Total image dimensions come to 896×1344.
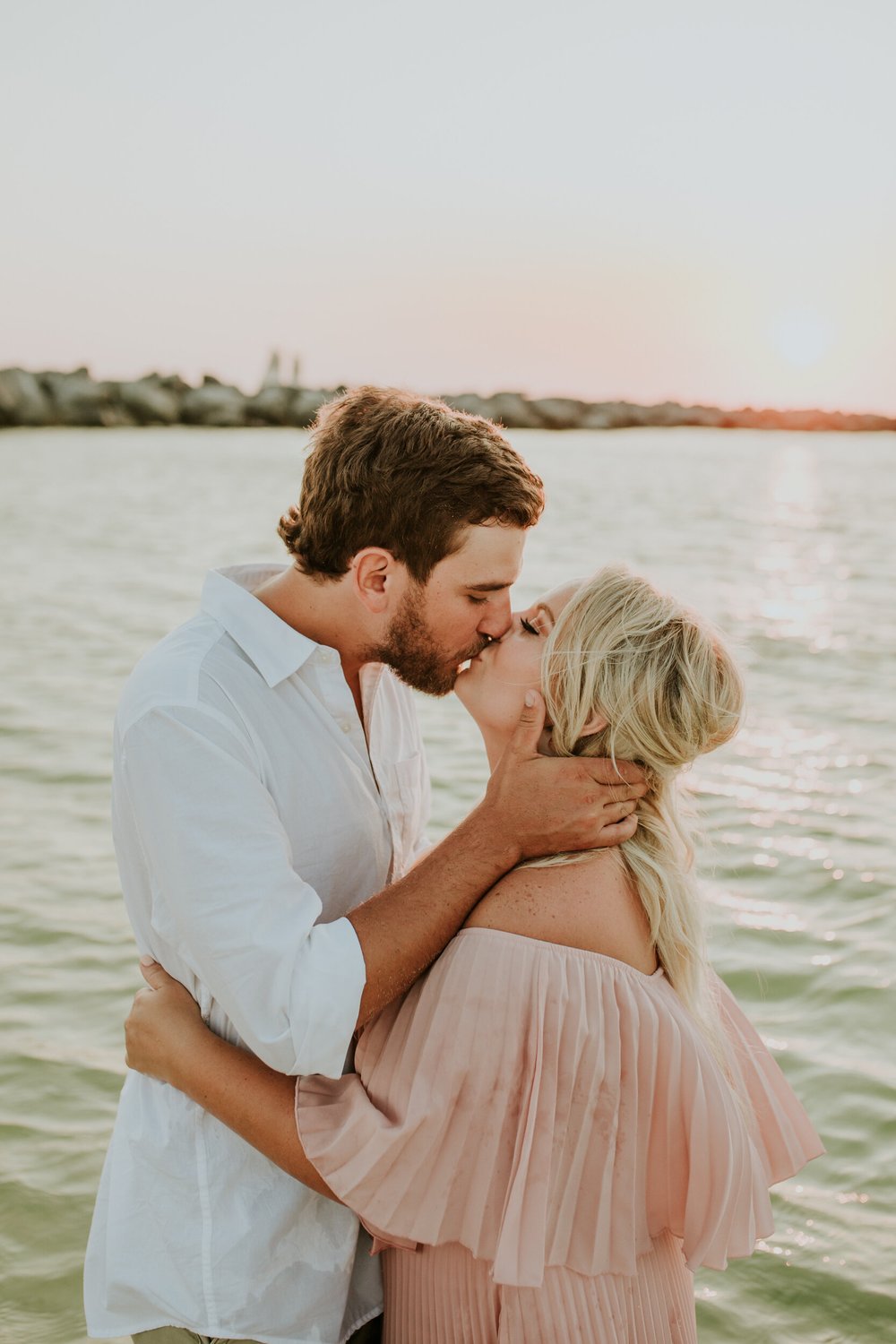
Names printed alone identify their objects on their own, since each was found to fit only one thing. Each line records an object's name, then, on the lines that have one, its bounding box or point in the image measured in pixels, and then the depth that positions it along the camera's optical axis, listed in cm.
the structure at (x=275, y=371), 5584
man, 203
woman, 212
